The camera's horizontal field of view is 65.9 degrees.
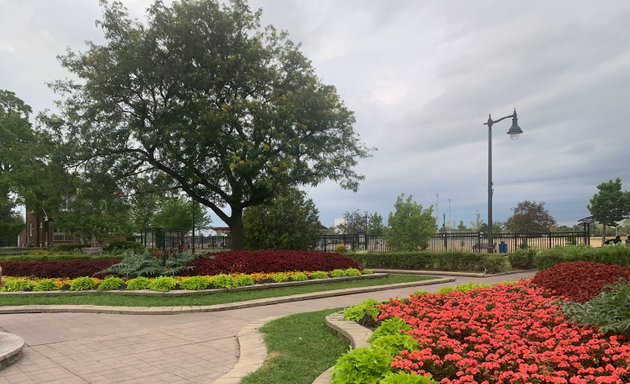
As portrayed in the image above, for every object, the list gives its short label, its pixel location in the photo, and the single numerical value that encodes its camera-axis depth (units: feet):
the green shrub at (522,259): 66.23
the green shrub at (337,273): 49.98
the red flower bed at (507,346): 13.76
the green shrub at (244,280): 41.85
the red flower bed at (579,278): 24.38
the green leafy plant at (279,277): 44.75
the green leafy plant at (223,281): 40.83
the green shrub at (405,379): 12.12
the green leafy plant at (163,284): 38.78
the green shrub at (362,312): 24.40
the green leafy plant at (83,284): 41.52
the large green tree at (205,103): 61.26
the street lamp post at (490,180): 66.13
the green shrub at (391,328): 19.02
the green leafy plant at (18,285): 41.83
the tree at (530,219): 135.13
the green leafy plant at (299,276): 46.52
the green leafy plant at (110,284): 40.96
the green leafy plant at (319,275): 48.44
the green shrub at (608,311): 17.10
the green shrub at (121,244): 120.37
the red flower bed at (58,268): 46.24
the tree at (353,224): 152.35
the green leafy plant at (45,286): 41.93
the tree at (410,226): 79.30
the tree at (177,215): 156.46
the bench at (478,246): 82.51
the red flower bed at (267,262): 45.75
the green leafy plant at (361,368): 13.35
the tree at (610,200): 157.94
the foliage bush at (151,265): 44.19
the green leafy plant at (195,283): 39.29
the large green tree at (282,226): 82.94
